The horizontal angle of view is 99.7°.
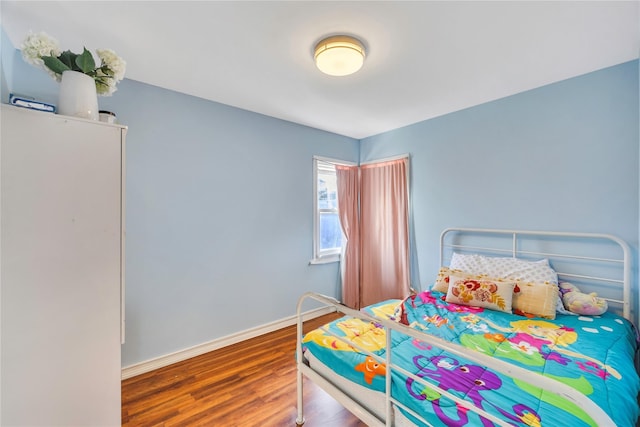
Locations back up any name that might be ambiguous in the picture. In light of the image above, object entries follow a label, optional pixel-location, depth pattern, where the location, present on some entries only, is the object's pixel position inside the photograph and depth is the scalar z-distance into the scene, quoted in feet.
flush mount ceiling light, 5.30
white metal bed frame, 2.52
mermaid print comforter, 3.50
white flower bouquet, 4.03
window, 11.13
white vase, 4.18
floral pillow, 6.63
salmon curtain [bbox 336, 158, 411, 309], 10.62
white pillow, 6.92
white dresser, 3.61
